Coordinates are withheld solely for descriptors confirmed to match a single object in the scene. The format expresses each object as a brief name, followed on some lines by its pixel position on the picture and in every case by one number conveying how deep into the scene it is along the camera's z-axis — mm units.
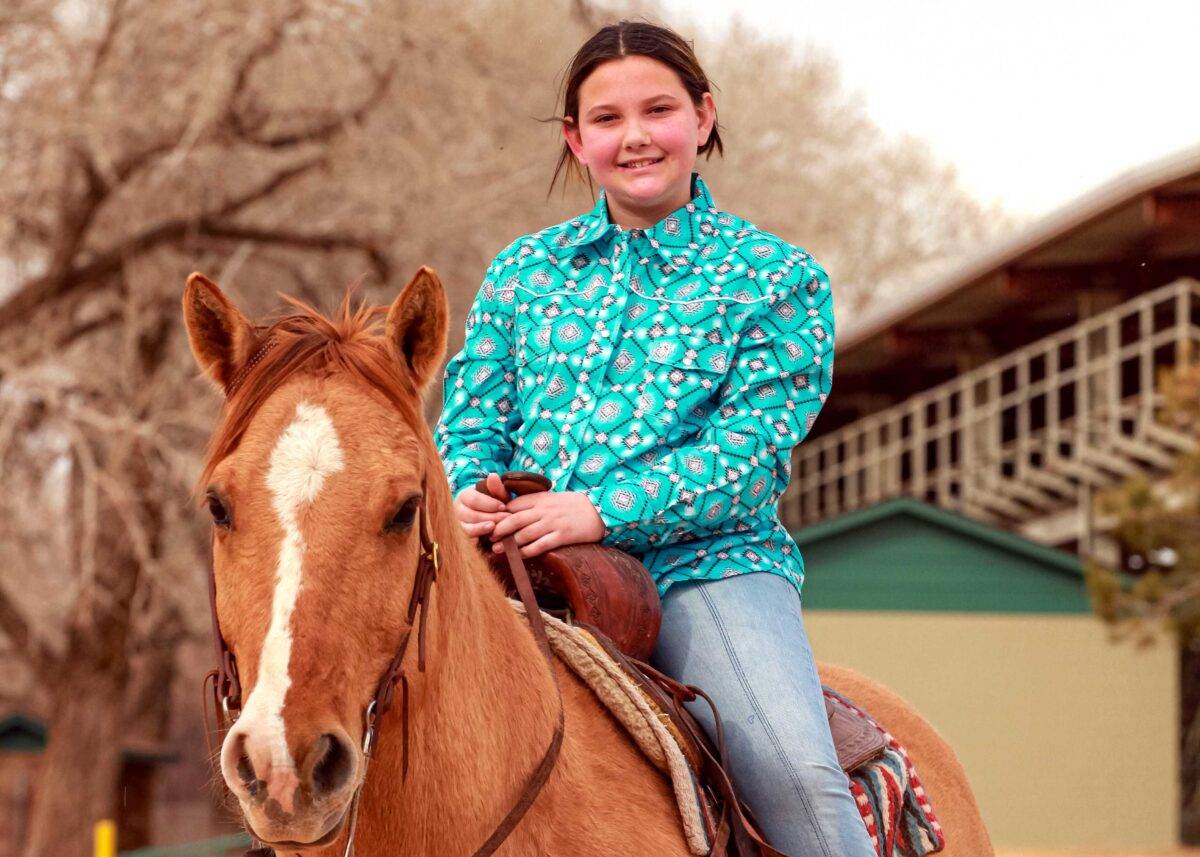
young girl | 6312
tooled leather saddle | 6254
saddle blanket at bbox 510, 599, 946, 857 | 6051
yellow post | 19750
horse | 4531
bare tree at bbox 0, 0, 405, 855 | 27781
